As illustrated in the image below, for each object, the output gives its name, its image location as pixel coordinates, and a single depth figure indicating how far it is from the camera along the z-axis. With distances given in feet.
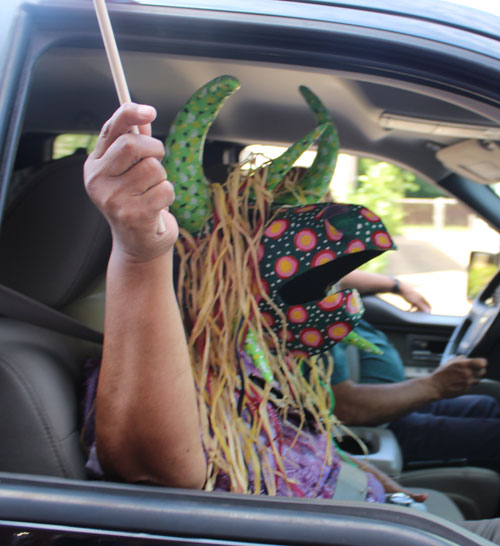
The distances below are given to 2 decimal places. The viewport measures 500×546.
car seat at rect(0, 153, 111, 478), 3.45
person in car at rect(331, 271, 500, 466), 6.69
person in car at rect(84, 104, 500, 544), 2.67
